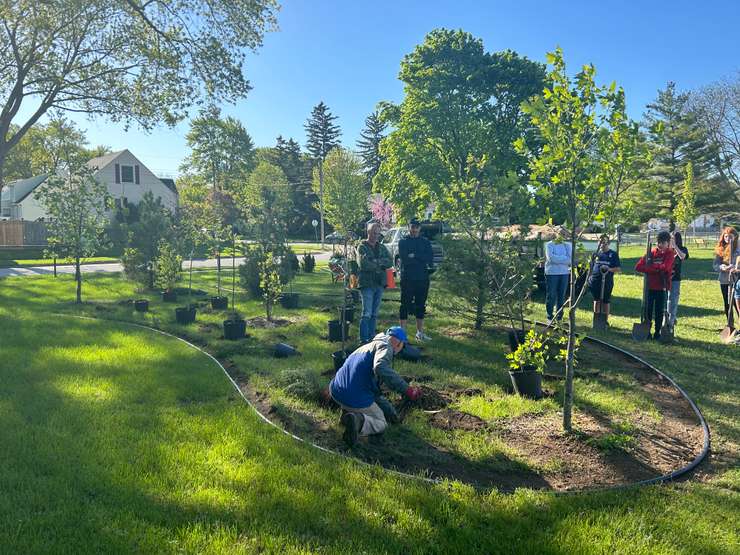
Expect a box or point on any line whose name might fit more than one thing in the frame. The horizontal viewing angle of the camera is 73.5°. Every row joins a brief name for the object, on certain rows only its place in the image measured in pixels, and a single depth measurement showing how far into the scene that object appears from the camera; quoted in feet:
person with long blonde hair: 28.25
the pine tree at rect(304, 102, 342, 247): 220.43
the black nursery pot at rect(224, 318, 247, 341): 26.66
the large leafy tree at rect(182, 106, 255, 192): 189.47
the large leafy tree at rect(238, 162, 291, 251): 34.96
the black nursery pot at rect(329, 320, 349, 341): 26.25
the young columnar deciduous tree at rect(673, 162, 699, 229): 80.24
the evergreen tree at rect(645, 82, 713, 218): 114.01
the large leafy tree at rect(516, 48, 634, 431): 13.32
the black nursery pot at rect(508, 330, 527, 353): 20.70
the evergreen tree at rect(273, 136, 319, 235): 191.72
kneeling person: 13.56
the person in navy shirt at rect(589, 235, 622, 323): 28.89
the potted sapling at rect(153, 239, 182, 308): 40.47
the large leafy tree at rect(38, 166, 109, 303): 39.40
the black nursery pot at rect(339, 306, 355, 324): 28.58
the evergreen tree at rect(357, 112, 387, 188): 208.33
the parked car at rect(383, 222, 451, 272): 51.13
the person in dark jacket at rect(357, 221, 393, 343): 22.66
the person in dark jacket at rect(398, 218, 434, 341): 24.73
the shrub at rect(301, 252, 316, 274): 66.23
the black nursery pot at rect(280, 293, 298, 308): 36.88
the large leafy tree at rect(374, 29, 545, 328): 69.72
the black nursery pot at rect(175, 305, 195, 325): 31.40
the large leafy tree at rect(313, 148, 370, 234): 120.47
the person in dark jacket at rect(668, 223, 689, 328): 27.55
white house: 141.59
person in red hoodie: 25.82
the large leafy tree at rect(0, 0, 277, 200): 46.93
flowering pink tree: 153.39
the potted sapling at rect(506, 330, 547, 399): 16.52
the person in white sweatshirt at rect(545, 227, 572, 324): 27.86
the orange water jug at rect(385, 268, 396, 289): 23.47
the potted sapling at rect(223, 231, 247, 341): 26.68
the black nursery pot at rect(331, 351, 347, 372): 20.08
